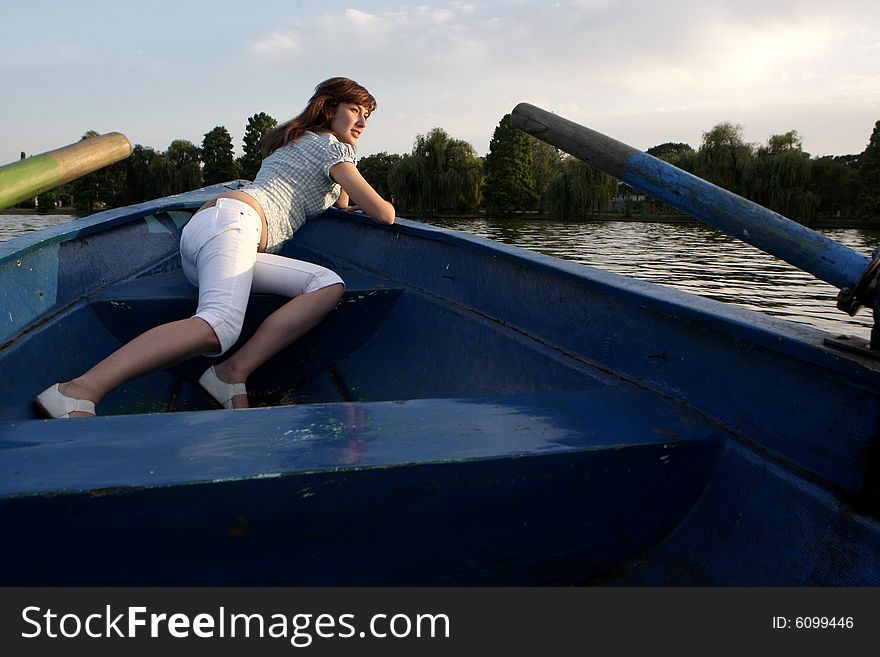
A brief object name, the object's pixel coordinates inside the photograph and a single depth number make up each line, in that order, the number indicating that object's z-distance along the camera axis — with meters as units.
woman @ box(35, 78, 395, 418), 1.56
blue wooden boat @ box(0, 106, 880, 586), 0.84
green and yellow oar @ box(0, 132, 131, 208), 1.50
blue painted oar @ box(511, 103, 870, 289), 1.06
